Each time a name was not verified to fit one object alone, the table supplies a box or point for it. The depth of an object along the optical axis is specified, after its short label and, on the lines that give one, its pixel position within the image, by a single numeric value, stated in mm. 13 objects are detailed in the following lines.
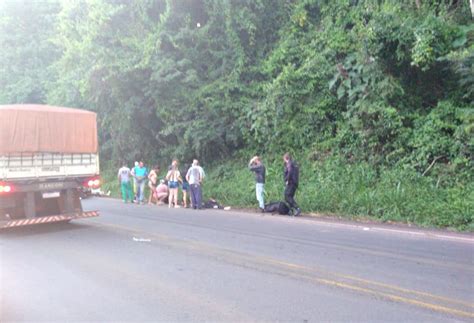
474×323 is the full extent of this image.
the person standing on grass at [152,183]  19656
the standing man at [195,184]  17375
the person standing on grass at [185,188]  18188
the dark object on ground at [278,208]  15094
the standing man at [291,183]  15047
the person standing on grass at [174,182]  18295
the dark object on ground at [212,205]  17611
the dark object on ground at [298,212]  14734
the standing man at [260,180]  15970
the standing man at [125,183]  20312
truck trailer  11102
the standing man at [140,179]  20047
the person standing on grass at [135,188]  20484
